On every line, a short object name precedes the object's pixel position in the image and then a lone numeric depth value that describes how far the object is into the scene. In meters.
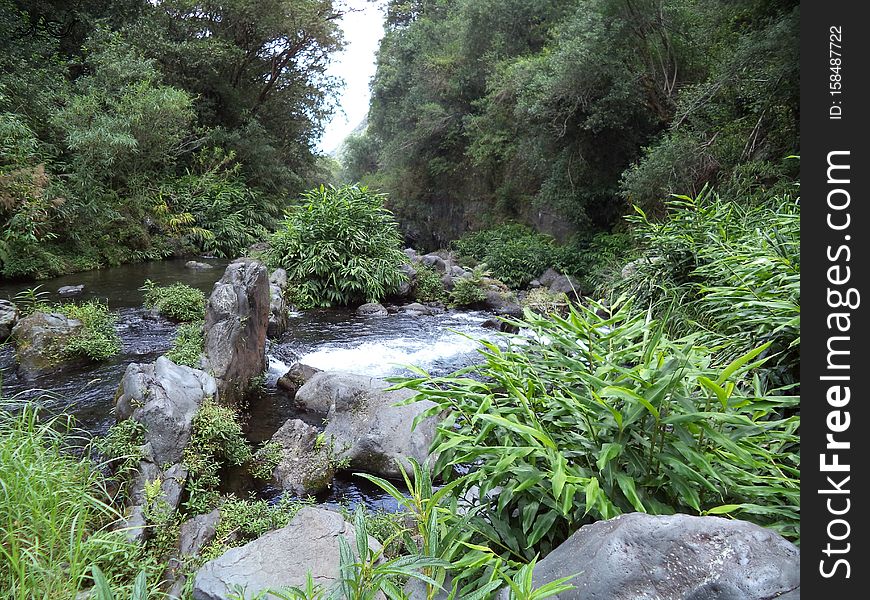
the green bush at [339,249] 9.55
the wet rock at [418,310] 9.23
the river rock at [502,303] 9.70
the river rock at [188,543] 2.39
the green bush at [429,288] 10.42
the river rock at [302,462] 3.50
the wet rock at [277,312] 6.96
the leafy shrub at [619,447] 1.50
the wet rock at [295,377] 5.17
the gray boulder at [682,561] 1.18
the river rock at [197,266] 11.41
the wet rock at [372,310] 8.96
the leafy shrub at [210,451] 3.12
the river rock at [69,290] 7.84
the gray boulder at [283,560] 2.07
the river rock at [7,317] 5.29
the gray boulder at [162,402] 3.27
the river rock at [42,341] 4.82
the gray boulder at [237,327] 4.68
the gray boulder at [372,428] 3.76
